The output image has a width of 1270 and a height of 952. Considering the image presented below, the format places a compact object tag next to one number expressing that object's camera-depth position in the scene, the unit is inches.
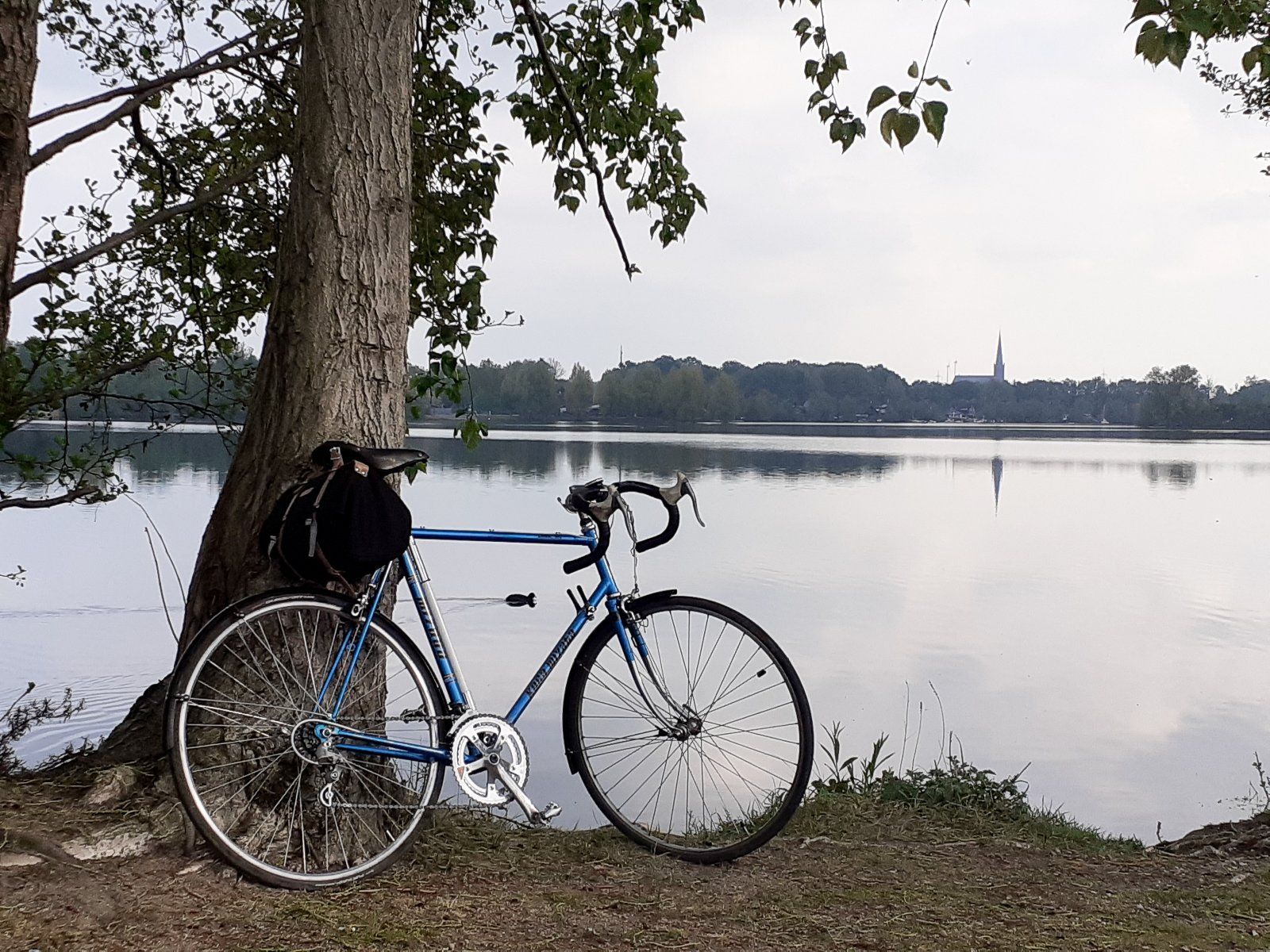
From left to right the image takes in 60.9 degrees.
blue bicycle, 116.6
